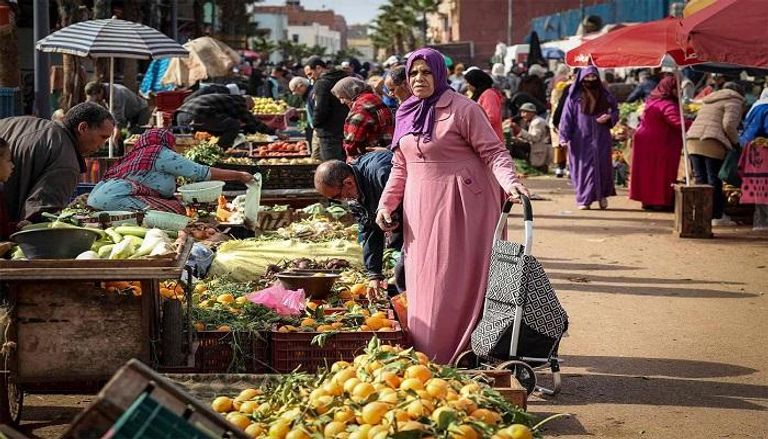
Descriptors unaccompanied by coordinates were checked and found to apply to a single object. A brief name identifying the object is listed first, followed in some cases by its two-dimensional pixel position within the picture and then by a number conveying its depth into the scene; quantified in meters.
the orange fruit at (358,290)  7.73
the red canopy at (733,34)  10.96
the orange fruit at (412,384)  4.64
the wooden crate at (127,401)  3.27
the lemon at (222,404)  5.01
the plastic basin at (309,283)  7.55
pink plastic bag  7.10
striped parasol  13.44
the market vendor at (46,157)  7.25
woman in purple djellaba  16.17
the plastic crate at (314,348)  6.36
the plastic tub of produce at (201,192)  11.12
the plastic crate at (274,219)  11.64
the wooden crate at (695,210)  13.91
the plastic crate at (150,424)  3.22
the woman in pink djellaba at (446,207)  6.75
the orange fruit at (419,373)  4.79
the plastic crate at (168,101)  18.69
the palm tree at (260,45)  93.19
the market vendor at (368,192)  7.04
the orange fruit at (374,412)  4.37
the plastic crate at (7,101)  12.43
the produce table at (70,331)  5.82
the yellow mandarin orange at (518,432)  4.37
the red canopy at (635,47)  14.33
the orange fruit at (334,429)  4.37
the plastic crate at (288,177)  13.21
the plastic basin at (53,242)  5.80
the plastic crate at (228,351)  6.47
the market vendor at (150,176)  8.69
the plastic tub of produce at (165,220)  8.29
